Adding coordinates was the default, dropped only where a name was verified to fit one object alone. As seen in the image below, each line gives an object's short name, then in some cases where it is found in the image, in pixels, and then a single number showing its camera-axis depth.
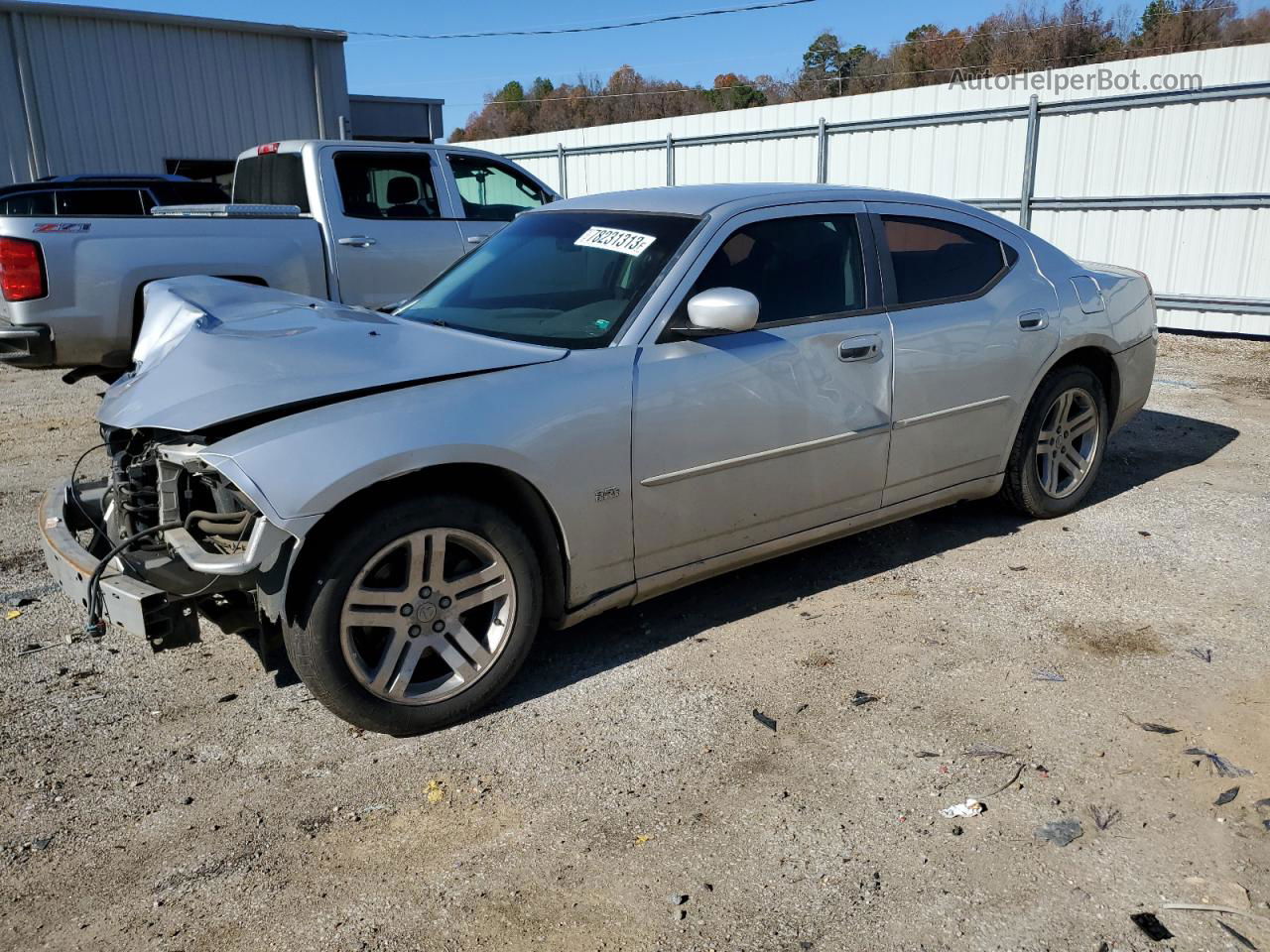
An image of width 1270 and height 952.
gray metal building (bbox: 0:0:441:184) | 17.66
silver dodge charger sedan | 3.10
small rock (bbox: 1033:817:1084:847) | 2.79
